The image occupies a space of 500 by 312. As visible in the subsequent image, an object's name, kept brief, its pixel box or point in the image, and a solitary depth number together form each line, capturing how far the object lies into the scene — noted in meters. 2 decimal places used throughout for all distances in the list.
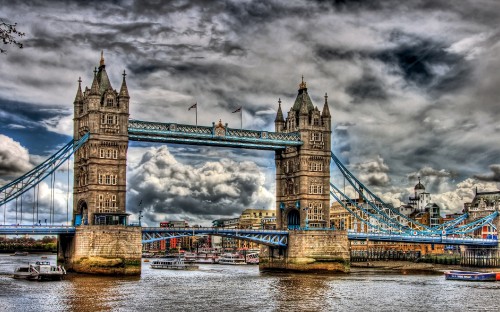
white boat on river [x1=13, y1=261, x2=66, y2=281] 84.69
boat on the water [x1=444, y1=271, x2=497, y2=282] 93.31
